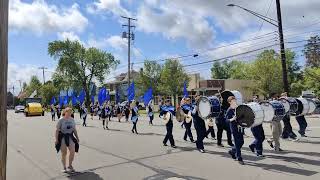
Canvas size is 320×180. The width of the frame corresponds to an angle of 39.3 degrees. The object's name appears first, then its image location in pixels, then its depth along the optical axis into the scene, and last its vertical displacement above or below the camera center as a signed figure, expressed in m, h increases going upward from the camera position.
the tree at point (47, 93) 100.06 +5.22
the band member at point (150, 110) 29.27 +0.28
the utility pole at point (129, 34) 55.08 +10.04
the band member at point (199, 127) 13.65 -0.42
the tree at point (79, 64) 81.44 +9.66
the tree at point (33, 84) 134.00 +9.93
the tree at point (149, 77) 66.19 +5.55
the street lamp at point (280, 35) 27.39 +4.70
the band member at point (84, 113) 30.17 +0.17
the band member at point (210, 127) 16.67 -0.53
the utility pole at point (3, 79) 4.46 +0.39
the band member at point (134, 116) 21.78 -0.07
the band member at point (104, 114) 26.36 +0.07
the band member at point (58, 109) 40.75 +0.61
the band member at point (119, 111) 34.40 +0.31
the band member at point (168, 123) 15.13 -0.31
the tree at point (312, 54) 75.06 +9.89
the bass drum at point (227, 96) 12.88 +0.48
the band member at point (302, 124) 16.55 -0.48
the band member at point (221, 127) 13.95 -0.44
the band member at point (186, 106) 15.22 +0.25
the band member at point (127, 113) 34.47 +0.13
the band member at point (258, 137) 11.98 -0.67
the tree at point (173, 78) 61.84 +4.97
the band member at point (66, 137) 10.78 -0.51
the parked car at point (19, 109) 85.55 +1.50
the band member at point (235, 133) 11.20 -0.52
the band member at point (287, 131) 15.82 -0.70
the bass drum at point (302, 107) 15.18 +0.14
